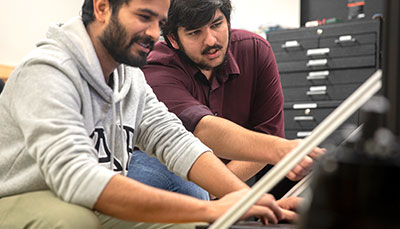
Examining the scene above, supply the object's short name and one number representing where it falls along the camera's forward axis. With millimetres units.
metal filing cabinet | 3133
